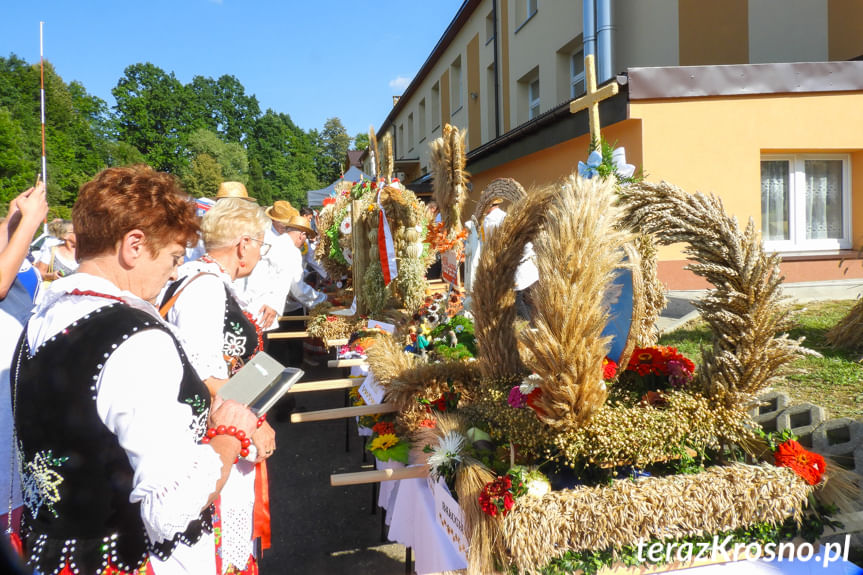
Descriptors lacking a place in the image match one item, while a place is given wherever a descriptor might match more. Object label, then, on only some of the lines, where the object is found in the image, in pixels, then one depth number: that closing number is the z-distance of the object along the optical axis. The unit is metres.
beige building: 6.93
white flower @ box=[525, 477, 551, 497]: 1.80
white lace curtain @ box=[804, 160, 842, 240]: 7.51
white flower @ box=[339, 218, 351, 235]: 5.58
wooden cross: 2.59
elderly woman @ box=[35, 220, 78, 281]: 4.55
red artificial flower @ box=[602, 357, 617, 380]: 1.99
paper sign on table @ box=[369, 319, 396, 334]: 4.18
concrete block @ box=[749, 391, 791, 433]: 2.83
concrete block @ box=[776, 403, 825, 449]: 2.65
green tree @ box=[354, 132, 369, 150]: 60.59
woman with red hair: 1.22
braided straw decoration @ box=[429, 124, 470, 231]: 4.73
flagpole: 2.36
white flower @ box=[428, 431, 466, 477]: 2.07
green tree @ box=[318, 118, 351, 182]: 72.06
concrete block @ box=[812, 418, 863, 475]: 2.44
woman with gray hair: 1.92
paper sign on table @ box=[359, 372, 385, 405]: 3.06
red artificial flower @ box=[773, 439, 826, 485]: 1.91
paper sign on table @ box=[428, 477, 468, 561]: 1.98
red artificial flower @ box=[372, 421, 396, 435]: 2.88
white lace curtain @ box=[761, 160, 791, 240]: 7.48
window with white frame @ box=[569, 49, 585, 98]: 11.79
